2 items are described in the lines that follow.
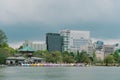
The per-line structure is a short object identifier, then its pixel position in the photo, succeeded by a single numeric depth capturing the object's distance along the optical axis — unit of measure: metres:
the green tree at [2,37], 161.14
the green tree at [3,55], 163.73
